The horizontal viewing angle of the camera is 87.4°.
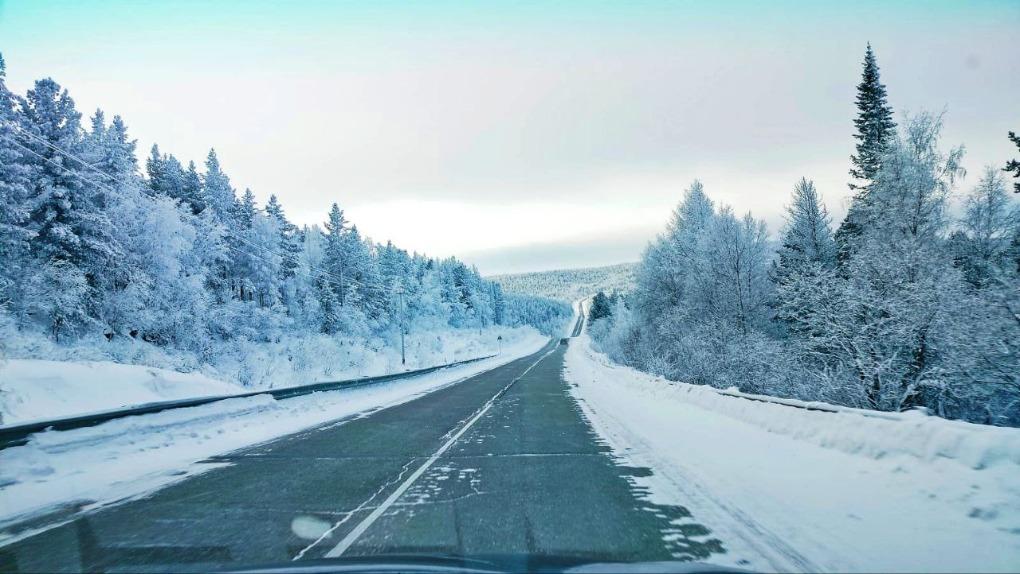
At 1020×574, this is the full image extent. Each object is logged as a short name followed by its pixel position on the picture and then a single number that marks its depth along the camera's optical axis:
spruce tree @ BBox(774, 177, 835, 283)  32.47
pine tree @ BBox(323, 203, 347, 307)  62.78
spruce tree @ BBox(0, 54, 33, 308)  24.75
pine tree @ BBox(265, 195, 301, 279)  54.47
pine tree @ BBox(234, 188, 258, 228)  50.94
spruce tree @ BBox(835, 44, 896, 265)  28.72
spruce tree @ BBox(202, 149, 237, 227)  48.03
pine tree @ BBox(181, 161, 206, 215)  47.75
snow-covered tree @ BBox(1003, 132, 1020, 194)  23.22
